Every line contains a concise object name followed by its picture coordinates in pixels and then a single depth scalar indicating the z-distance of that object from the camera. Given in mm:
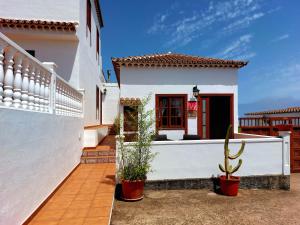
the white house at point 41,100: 2826
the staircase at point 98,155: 7328
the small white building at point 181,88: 10922
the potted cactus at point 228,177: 5898
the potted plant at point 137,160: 5328
